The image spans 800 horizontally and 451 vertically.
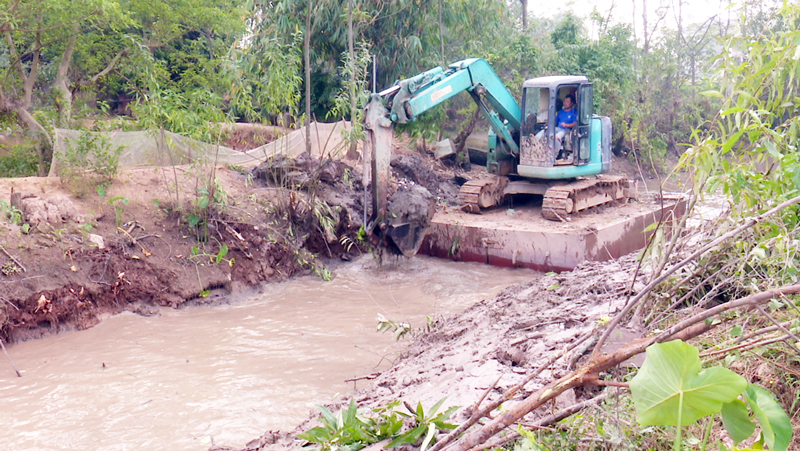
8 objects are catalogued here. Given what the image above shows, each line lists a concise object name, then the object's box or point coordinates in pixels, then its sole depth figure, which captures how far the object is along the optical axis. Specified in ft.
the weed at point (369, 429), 9.44
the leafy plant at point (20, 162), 32.37
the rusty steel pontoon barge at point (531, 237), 29.50
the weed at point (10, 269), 22.69
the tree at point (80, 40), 30.09
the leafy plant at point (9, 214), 24.07
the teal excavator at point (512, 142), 27.96
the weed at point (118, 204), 26.89
